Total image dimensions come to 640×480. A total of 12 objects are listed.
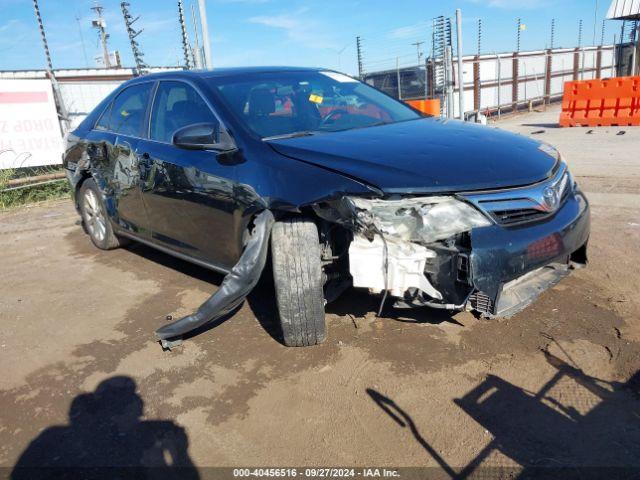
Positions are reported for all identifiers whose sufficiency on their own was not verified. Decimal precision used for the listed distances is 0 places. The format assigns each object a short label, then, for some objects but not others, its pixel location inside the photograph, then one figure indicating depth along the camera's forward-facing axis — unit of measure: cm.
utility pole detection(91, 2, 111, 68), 2845
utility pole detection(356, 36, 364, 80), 1710
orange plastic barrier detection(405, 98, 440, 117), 1146
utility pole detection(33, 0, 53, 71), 873
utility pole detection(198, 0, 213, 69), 877
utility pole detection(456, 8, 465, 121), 1097
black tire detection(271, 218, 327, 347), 286
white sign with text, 840
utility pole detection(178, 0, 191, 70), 942
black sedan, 261
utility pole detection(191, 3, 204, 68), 957
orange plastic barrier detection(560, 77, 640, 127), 1223
